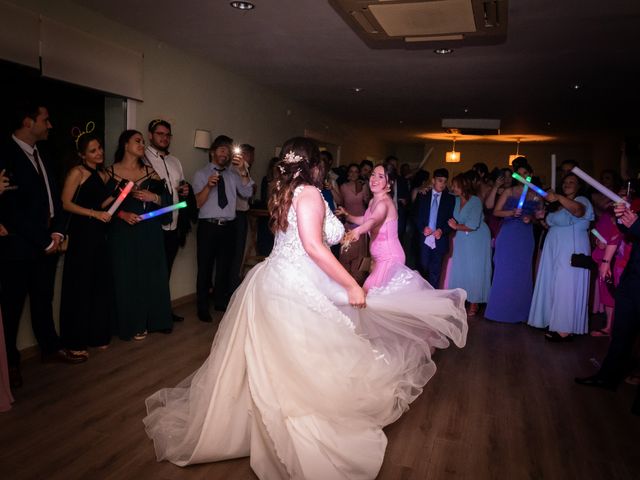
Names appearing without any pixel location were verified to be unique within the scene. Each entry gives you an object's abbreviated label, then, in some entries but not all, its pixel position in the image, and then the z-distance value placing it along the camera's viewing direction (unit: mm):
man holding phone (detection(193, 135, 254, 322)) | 4938
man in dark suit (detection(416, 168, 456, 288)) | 5805
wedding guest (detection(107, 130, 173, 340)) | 4020
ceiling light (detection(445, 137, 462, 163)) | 13136
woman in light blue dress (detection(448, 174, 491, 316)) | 5691
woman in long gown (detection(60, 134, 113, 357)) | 3676
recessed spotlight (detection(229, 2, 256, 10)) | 3738
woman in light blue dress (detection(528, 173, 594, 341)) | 4688
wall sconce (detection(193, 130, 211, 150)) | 5580
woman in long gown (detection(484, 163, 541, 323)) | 5449
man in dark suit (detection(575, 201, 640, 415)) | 3169
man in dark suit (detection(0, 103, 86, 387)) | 3180
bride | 2301
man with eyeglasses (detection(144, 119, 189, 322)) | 4484
